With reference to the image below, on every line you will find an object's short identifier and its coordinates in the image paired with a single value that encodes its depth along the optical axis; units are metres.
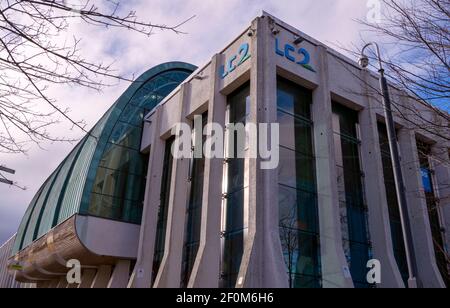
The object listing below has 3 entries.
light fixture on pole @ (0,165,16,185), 5.29
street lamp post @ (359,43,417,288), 8.79
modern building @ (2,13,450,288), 13.52
